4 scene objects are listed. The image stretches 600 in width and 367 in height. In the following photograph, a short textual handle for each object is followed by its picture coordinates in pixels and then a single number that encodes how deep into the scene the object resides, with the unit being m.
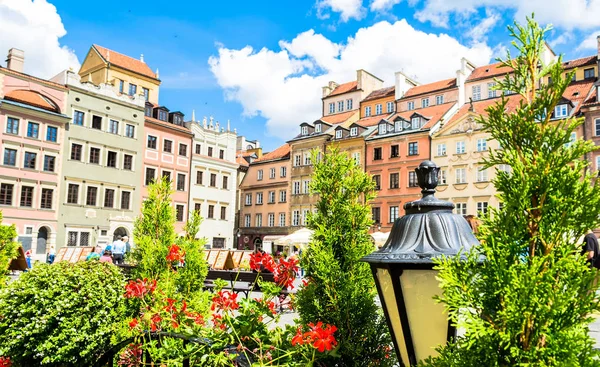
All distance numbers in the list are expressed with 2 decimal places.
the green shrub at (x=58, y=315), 5.12
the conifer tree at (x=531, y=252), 1.54
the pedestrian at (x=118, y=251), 18.53
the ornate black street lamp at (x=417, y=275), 2.24
